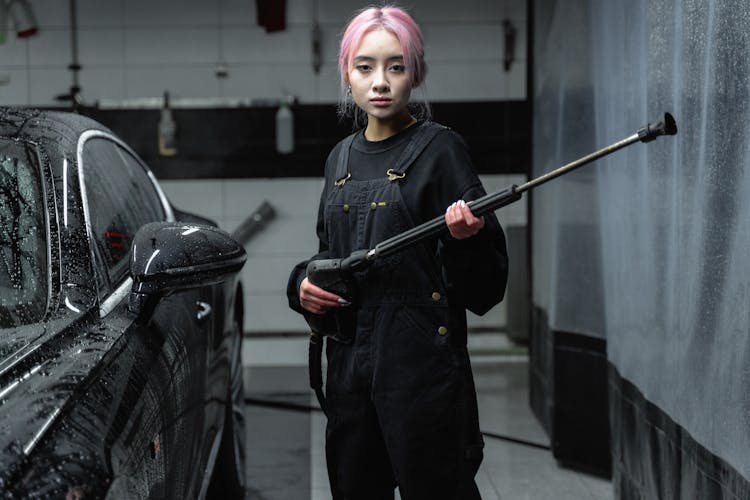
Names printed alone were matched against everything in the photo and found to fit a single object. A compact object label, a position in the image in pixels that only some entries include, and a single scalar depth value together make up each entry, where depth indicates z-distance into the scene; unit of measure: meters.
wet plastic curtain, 2.23
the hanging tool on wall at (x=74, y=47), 6.56
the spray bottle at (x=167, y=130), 6.52
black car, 1.39
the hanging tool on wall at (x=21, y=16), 6.45
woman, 1.95
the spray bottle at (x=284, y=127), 6.54
